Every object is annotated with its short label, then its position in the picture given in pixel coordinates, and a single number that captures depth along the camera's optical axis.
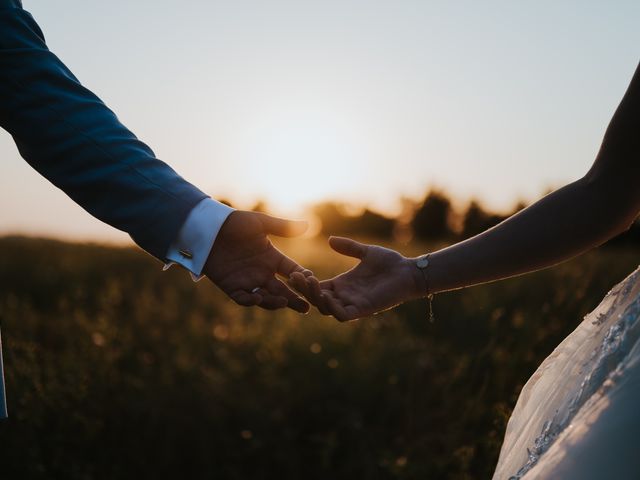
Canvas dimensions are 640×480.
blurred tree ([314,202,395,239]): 39.75
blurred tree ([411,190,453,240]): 27.01
